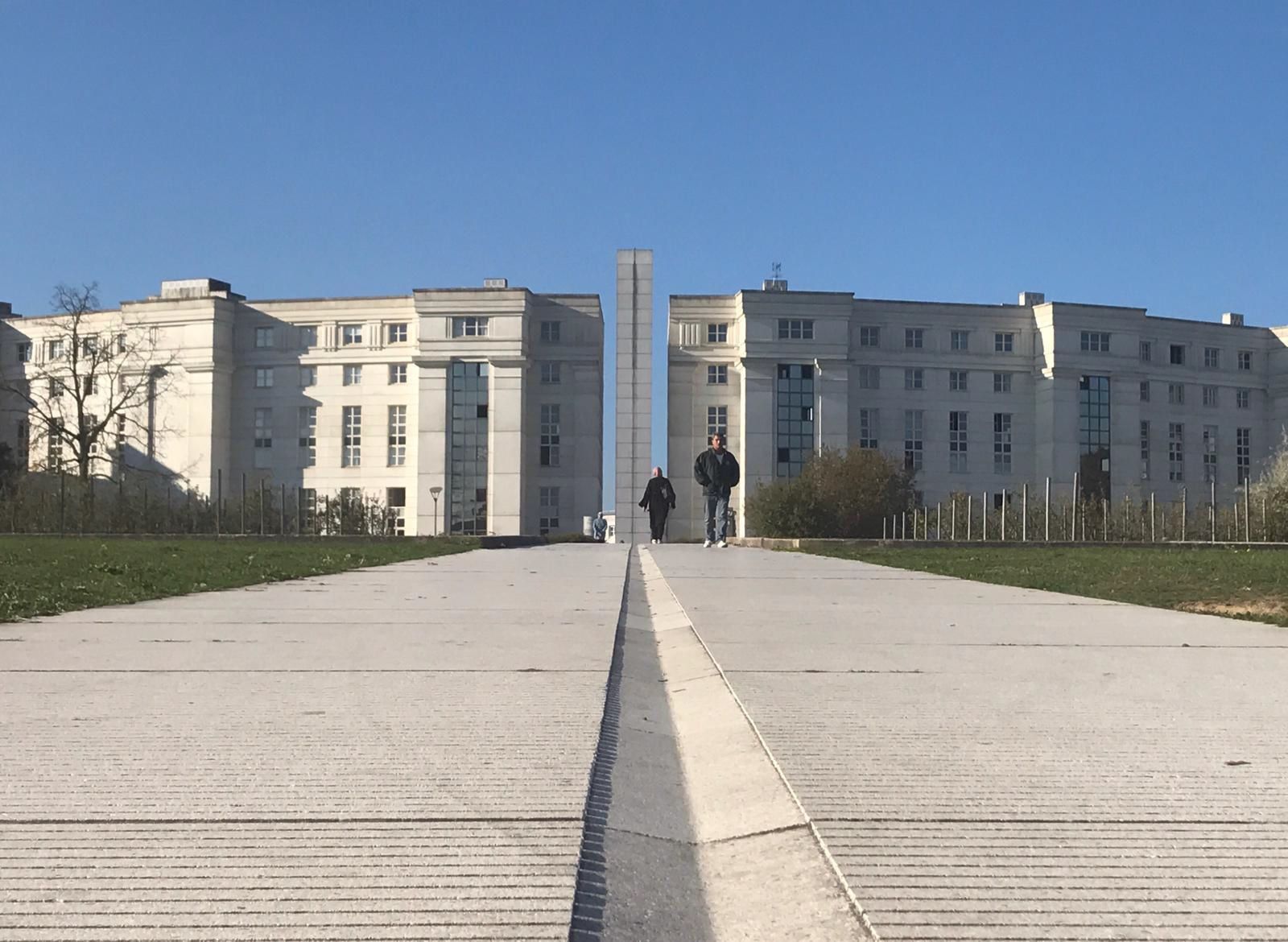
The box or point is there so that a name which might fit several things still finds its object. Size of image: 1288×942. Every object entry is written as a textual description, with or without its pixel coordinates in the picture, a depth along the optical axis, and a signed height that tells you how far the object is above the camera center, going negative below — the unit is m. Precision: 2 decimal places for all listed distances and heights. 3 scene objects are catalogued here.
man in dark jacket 23.58 +0.96
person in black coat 27.59 +0.56
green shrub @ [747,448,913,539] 45.59 +1.02
